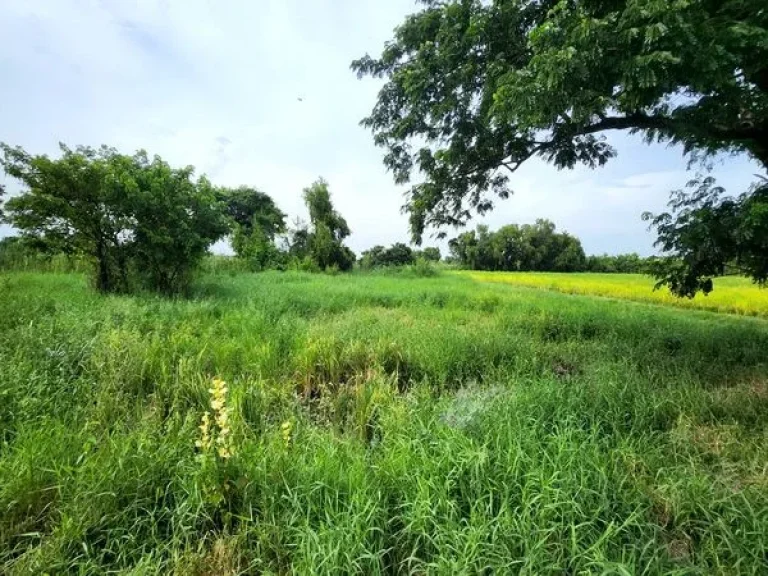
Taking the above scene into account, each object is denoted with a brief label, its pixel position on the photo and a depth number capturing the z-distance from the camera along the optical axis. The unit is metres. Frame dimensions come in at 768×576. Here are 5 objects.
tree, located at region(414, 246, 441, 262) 35.80
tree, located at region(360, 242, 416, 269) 35.16
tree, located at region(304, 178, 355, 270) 27.33
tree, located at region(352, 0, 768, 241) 3.45
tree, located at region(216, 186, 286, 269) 24.45
